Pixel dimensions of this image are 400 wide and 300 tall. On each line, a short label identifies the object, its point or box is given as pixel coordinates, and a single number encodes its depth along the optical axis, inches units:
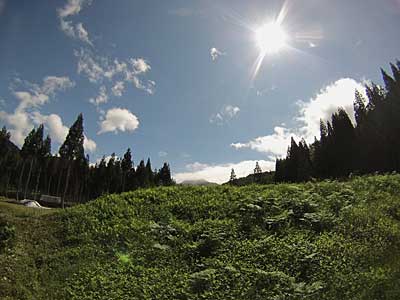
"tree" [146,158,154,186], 3665.1
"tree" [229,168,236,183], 4333.7
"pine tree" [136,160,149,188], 3512.3
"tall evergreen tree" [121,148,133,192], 3442.4
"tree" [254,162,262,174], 4503.0
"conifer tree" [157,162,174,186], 3971.5
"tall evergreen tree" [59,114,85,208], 2240.4
